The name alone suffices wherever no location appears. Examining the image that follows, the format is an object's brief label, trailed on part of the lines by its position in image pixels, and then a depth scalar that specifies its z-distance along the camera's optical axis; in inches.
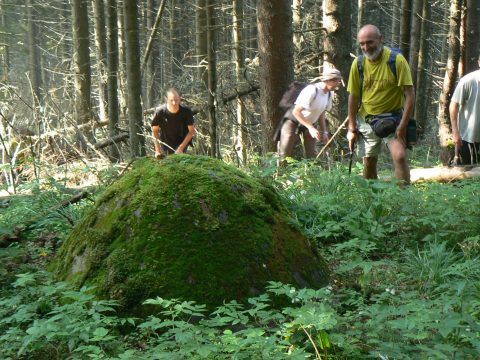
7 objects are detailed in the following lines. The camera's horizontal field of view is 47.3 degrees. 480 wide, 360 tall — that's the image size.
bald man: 227.8
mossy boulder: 128.0
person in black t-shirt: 314.8
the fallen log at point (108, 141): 450.0
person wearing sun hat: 277.4
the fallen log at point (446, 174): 270.5
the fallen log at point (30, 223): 183.5
